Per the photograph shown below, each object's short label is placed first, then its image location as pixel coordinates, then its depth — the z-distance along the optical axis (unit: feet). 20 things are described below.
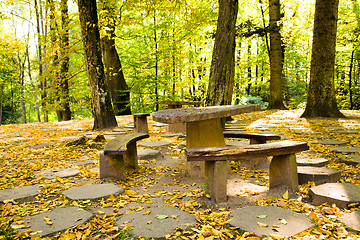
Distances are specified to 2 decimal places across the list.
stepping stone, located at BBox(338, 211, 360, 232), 6.52
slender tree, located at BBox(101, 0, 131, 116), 40.93
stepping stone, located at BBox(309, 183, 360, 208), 7.58
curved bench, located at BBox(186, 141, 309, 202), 8.05
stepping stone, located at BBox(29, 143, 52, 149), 18.13
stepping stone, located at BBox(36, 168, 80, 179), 11.44
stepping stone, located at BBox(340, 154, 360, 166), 11.41
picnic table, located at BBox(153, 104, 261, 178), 11.03
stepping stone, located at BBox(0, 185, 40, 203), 8.79
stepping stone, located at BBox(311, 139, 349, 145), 15.37
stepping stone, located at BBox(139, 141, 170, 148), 17.65
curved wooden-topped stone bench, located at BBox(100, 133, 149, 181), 9.81
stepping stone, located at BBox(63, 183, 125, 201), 8.80
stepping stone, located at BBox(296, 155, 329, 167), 11.37
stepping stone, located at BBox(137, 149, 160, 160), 14.97
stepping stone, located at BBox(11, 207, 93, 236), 6.55
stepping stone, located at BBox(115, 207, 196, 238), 6.47
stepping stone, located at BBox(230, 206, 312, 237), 6.38
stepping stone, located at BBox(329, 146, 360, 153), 13.37
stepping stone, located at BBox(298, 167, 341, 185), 9.28
